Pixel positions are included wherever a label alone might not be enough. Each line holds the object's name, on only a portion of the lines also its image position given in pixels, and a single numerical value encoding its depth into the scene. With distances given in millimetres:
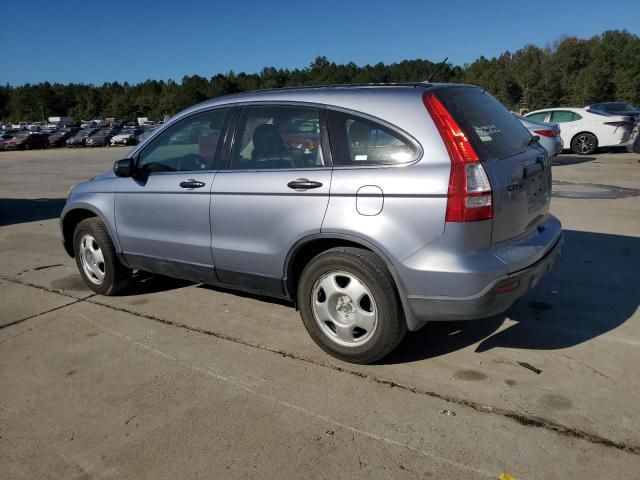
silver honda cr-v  3049
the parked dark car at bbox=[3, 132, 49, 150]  47438
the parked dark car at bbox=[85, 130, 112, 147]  49469
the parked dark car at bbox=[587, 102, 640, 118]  16591
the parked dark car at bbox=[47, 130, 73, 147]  50812
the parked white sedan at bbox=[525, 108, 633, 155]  16172
